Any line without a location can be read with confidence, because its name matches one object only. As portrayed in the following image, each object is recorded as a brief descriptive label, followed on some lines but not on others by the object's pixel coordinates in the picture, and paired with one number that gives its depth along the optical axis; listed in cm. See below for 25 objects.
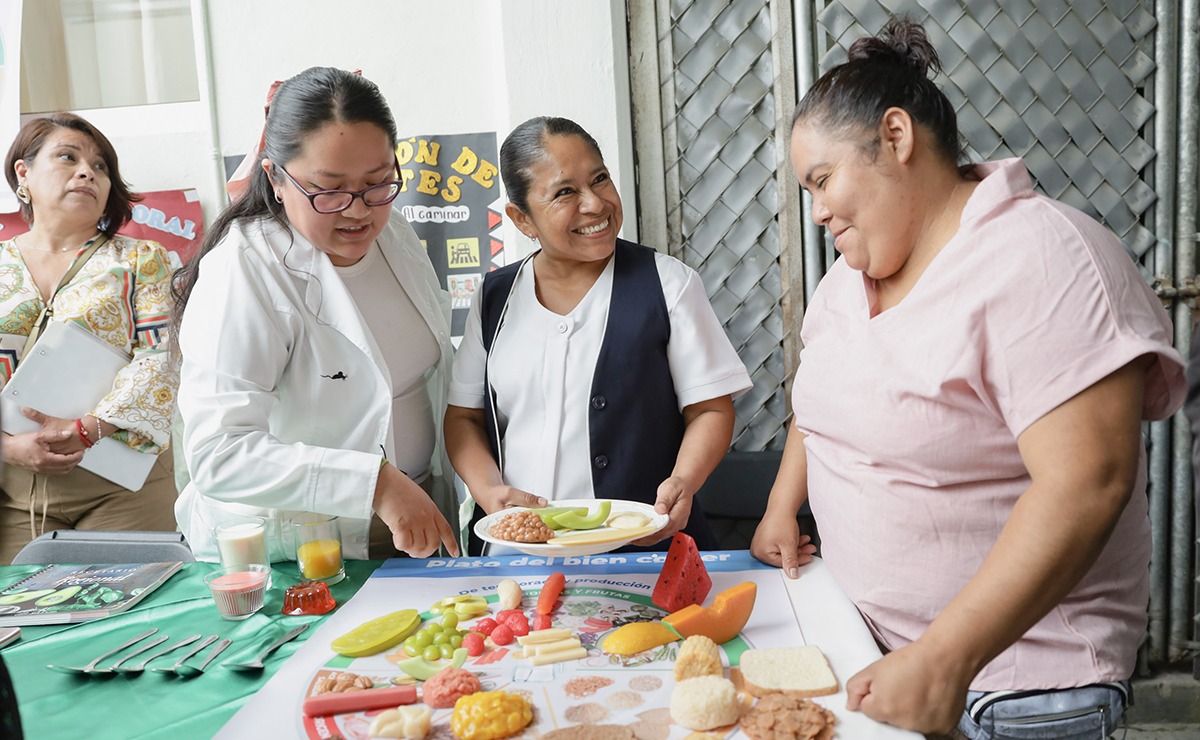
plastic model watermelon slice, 143
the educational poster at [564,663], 113
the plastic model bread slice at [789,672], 115
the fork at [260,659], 131
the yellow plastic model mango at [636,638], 128
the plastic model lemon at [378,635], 131
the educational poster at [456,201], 323
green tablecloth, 120
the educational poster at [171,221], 348
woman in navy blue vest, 198
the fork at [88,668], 133
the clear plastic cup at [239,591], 151
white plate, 141
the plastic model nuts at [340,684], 118
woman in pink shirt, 106
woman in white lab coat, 162
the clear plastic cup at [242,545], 156
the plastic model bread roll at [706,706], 107
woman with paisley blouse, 286
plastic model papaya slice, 131
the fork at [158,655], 133
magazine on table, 157
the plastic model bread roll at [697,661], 119
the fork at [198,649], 132
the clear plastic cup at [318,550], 163
